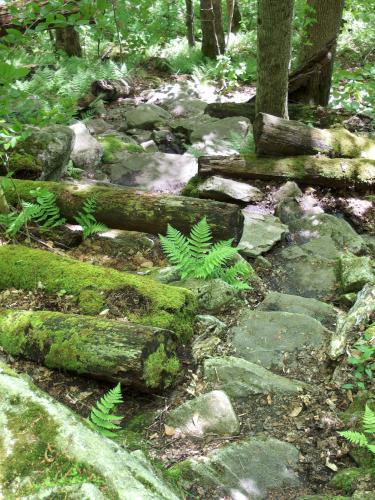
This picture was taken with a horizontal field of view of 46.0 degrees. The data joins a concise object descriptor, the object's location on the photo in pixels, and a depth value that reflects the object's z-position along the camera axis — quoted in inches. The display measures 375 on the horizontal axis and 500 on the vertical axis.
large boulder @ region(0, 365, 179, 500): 60.7
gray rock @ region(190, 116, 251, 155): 374.0
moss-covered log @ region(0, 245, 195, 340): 159.0
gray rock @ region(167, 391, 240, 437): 126.5
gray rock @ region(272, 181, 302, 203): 294.4
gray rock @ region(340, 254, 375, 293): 200.2
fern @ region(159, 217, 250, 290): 199.5
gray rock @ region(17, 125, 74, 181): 273.9
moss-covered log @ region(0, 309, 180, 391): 130.5
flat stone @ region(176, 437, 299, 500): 107.6
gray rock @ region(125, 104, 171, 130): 450.6
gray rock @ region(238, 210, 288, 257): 240.4
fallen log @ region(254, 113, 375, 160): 310.8
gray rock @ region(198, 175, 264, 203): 284.8
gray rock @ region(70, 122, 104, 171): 342.0
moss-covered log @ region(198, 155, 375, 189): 295.6
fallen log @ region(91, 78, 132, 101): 534.3
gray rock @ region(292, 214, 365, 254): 250.7
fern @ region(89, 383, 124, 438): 108.3
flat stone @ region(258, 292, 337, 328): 184.7
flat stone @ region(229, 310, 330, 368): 159.5
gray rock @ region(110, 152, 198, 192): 324.2
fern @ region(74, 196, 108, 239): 232.1
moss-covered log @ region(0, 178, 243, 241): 225.3
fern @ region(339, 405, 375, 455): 106.2
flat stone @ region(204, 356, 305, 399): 139.9
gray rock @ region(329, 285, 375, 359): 150.9
